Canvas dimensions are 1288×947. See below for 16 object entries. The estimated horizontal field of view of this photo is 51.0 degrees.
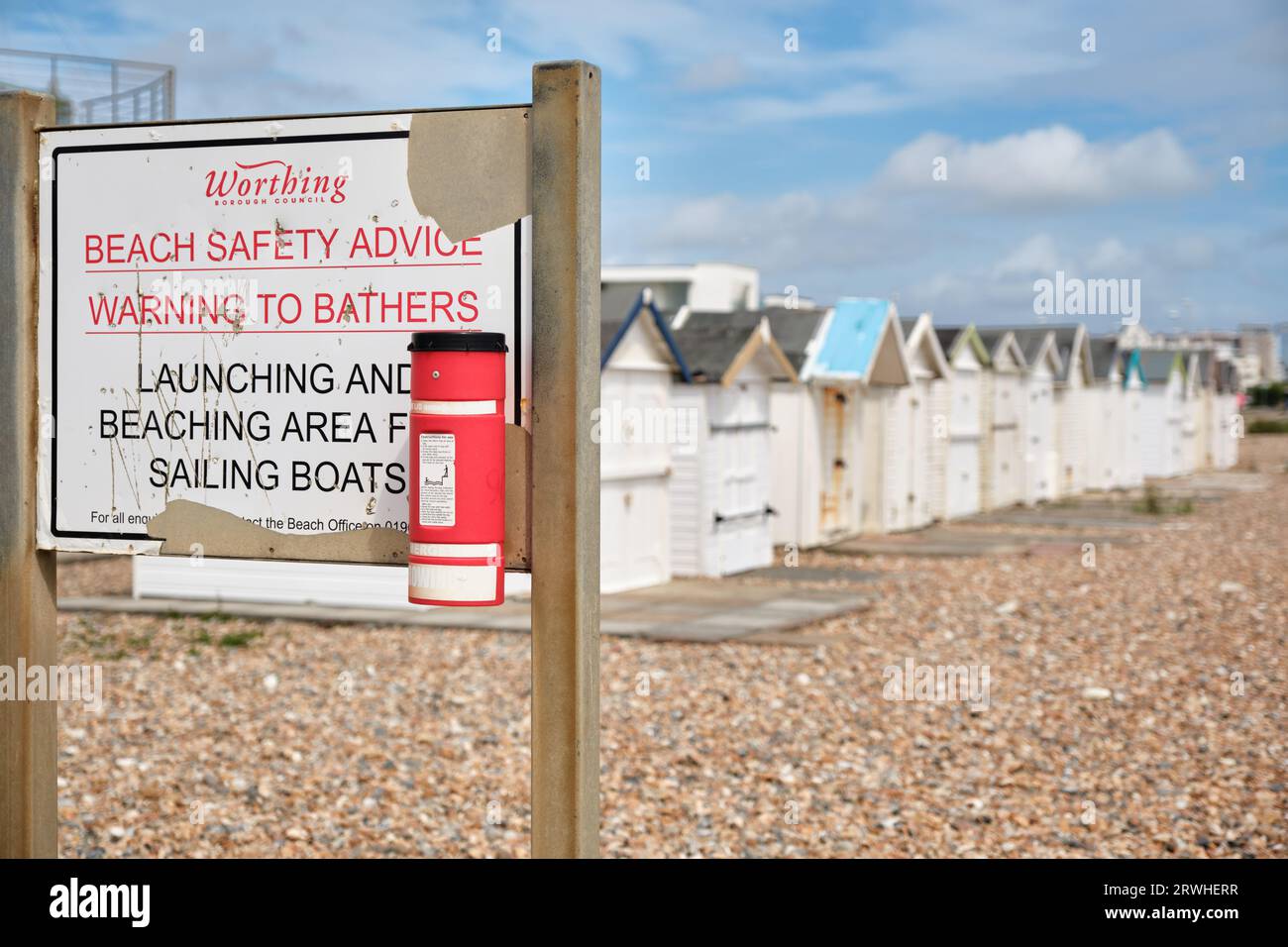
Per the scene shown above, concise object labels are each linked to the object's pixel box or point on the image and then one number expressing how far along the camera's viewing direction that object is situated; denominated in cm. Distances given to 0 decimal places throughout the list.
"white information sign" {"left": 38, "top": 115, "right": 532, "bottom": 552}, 387
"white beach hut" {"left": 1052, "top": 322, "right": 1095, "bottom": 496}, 3131
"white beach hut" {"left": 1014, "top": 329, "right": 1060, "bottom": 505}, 2898
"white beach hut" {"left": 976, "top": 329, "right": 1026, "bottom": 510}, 2659
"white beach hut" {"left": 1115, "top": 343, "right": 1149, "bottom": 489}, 3594
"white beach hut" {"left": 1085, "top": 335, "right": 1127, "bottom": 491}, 3381
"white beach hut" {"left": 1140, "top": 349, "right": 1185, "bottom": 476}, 3881
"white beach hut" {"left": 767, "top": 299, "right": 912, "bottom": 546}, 1903
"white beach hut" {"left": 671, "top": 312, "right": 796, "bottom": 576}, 1606
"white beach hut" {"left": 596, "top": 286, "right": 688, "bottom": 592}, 1462
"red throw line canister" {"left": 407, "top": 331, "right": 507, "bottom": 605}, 353
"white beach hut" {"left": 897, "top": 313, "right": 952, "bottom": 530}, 2295
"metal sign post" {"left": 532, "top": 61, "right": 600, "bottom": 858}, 355
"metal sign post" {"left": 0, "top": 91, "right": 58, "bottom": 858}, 427
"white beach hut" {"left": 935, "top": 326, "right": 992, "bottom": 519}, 2488
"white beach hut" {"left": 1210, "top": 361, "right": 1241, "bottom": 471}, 4666
